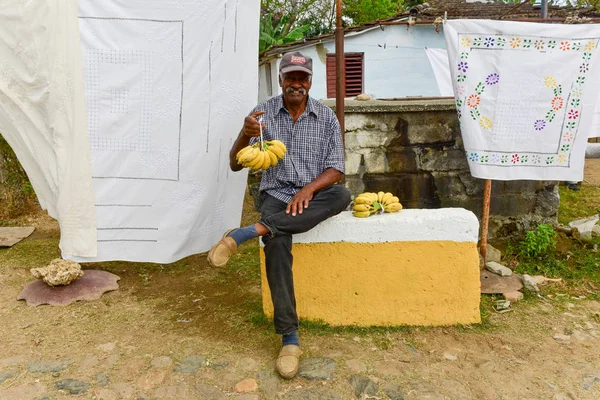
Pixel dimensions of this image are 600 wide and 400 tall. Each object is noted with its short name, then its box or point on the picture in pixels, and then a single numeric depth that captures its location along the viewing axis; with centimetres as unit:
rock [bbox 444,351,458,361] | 282
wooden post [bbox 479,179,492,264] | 403
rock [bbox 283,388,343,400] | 248
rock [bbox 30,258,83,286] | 366
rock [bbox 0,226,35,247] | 504
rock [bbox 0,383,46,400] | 249
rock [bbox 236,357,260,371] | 273
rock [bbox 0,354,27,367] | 282
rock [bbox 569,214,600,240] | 452
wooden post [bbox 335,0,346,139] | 344
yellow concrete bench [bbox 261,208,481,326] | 306
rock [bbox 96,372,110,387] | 261
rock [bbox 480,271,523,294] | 369
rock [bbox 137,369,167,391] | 258
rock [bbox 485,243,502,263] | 423
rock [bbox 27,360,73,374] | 275
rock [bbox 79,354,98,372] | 276
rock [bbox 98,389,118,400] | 249
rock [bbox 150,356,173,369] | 276
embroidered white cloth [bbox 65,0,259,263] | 328
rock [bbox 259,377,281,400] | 251
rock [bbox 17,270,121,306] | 364
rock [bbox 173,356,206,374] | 271
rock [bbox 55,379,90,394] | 255
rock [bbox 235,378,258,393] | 254
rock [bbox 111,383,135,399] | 251
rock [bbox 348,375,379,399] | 251
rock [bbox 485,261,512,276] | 386
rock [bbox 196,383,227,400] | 249
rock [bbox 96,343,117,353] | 296
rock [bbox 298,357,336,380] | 265
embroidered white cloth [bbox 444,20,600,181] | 370
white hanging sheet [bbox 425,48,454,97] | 709
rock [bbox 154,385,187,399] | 250
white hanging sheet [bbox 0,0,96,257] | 320
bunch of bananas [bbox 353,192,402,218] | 314
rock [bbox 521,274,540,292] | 370
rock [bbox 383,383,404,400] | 248
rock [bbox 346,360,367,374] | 269
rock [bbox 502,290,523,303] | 356
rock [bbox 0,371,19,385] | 265
